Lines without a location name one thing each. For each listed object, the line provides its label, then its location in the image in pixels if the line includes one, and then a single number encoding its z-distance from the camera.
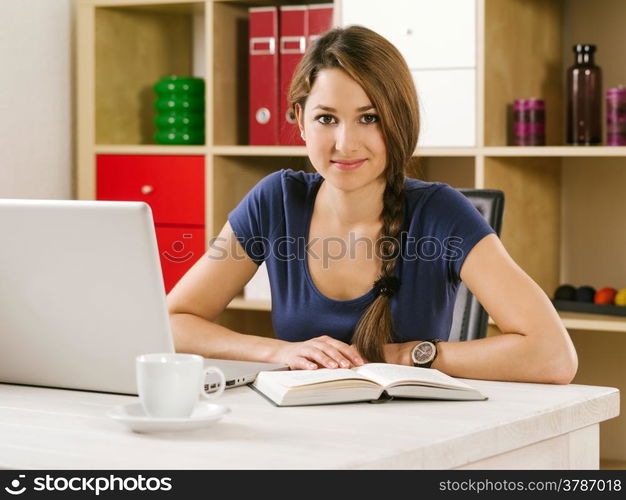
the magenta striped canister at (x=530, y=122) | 2.76
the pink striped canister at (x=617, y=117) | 2.66
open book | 1.33
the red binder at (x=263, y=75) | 3.06
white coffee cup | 1.15
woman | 1.75
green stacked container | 3.28
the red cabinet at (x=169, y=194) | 3.19
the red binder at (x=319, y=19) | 2.99
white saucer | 1.13
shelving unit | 2.81
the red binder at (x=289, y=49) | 3.01
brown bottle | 2.73
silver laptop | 1.27
